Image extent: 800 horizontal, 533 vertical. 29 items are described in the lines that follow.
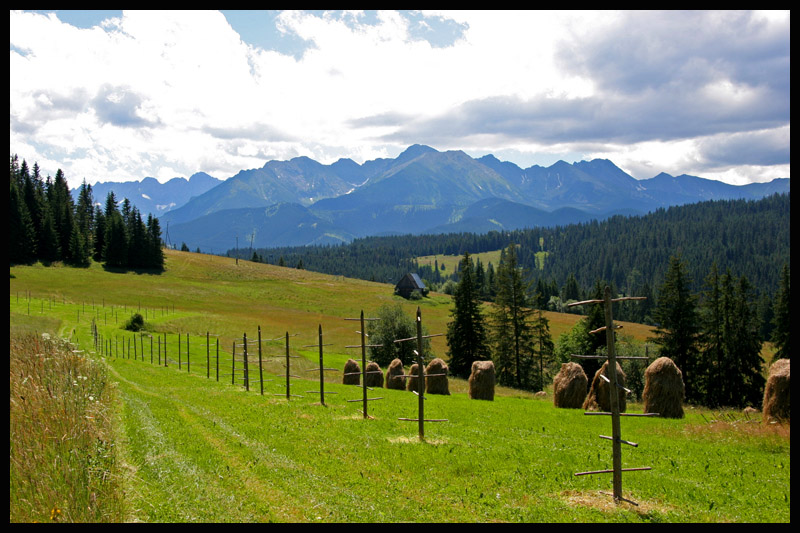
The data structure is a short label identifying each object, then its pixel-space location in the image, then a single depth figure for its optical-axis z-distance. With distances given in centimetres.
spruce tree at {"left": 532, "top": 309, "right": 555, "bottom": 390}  5953
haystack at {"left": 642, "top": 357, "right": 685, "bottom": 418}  2477
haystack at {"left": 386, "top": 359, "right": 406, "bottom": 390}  4088
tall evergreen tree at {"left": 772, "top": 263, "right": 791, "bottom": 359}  5018
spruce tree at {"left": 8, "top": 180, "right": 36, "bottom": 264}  9844
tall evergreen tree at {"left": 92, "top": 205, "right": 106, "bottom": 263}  11775
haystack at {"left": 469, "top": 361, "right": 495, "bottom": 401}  3428
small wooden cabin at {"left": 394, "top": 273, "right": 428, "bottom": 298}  13675
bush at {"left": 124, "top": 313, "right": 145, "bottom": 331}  6475
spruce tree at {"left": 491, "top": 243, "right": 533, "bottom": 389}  5897
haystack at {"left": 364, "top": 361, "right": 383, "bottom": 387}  4091
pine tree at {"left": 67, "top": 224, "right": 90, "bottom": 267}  10808
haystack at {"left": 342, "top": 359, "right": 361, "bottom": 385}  4162
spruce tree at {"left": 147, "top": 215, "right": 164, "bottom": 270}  12212
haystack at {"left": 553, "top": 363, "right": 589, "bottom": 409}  2992
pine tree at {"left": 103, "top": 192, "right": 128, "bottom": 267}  11575
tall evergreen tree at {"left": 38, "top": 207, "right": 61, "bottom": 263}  10550
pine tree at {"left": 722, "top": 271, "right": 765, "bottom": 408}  4869
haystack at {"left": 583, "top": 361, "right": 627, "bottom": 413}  2755
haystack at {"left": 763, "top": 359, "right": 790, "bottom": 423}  2067
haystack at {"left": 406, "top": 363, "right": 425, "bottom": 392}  3769
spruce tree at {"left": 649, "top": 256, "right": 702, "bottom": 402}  4891
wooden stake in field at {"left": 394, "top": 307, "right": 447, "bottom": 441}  1539
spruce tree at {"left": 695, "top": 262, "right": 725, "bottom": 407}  4953
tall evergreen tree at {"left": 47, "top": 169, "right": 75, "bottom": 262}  10925
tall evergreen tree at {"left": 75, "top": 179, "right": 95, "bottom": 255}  11795
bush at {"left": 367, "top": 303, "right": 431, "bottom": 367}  5938
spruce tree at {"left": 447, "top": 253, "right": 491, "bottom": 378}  5934
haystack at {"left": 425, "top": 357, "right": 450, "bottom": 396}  3743
